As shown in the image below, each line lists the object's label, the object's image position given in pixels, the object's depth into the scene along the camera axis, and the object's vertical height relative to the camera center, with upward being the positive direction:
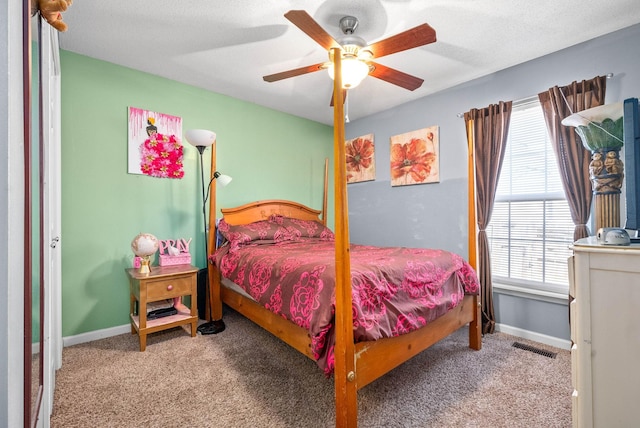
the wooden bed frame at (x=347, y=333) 1.35 -0.73
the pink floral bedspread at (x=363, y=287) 1.46 -0.45
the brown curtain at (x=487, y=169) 2.65 +0.42
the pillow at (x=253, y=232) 2.81 -0.17
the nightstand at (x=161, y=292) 2.25 -0.63
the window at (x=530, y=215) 2.44 -0.02
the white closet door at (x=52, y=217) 1.30 +0.00
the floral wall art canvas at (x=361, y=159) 3.94 +0.80
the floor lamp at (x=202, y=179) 2.61 +0.42
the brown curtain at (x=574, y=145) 2.18 +0.53
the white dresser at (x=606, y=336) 0.96 -0.43
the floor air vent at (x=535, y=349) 2.21 -1.10
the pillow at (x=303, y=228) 3.34 -0.16
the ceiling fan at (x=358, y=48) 1.48 +0.98
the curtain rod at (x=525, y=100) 2.51 +1.01
